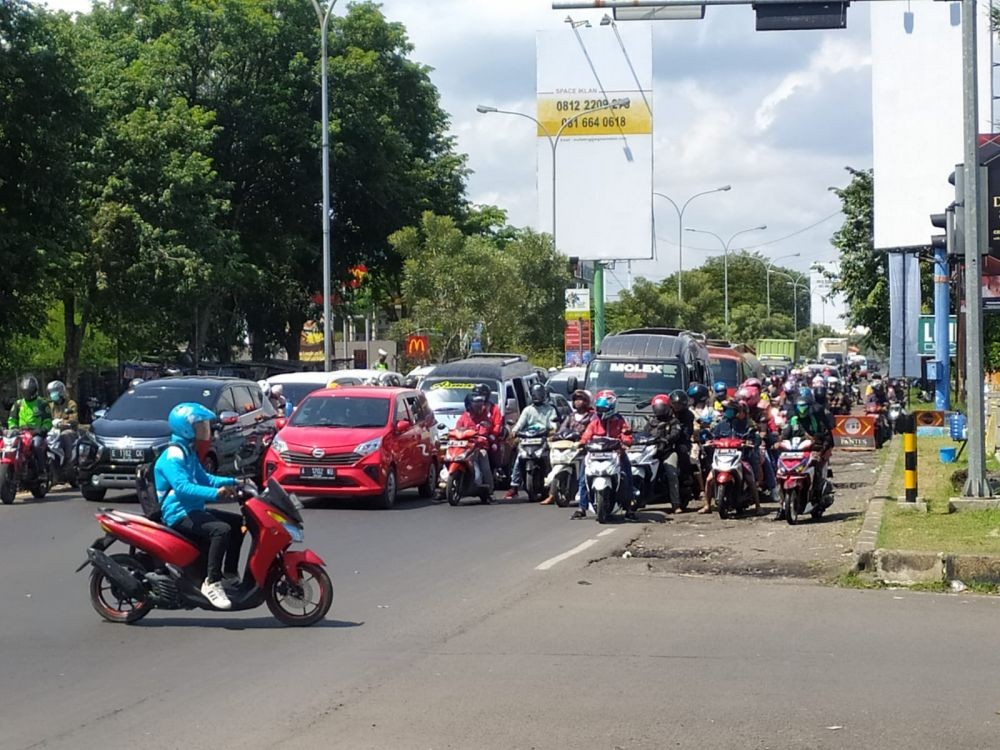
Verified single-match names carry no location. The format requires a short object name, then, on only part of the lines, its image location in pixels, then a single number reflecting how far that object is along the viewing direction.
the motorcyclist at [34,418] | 20.64
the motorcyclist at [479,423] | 20.33
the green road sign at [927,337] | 33.22
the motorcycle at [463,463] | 20.11
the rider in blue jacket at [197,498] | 9.79
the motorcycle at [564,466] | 19.14
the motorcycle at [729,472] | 17.67
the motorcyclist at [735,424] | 17.94
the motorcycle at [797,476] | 16.47
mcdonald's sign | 41.15
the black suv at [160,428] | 19.91
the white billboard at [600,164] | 64.94
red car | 19.17
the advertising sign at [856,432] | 31.30
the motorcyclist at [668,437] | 18.77
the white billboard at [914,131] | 35.25
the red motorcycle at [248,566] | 9.76
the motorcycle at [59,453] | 21.23
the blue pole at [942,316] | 32.47
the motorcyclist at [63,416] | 21.39
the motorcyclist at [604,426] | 17.95
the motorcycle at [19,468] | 20.16
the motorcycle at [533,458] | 20.77
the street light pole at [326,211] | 36.88
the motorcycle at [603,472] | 17.39
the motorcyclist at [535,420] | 20.81
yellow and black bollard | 16.22
